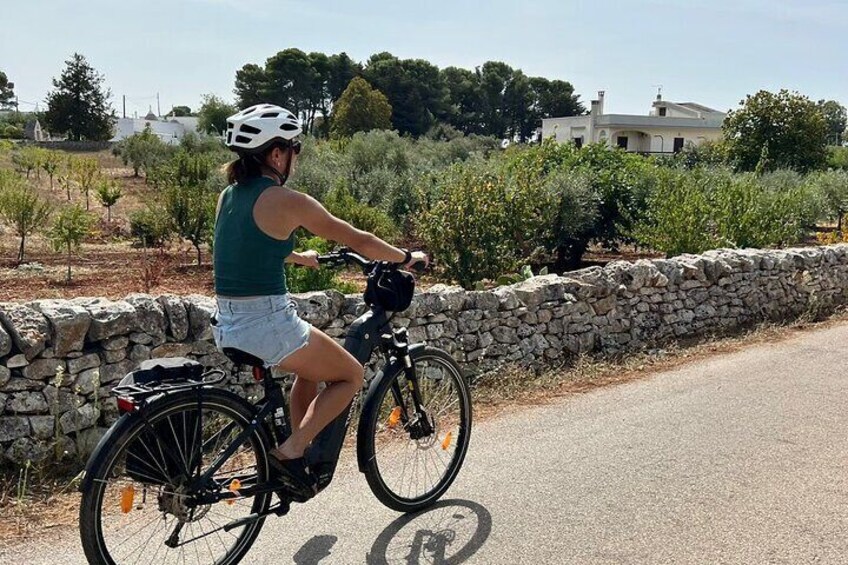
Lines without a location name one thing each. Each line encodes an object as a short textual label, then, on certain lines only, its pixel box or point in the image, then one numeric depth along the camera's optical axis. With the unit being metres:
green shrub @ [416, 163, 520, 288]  11.57
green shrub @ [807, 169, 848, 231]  23.41
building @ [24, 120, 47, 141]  65.88
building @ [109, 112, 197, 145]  68.56
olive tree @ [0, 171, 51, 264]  15.88
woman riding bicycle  3.10
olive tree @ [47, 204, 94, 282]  14.98
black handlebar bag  3.79
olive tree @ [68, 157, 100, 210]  26.68
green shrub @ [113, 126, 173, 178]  38.16
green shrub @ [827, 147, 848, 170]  39.42
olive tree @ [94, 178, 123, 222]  22.30
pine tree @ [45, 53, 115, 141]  52.38
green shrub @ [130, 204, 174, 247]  17.08
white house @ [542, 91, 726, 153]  58.66
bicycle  3.01
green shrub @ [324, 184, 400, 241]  14.82
